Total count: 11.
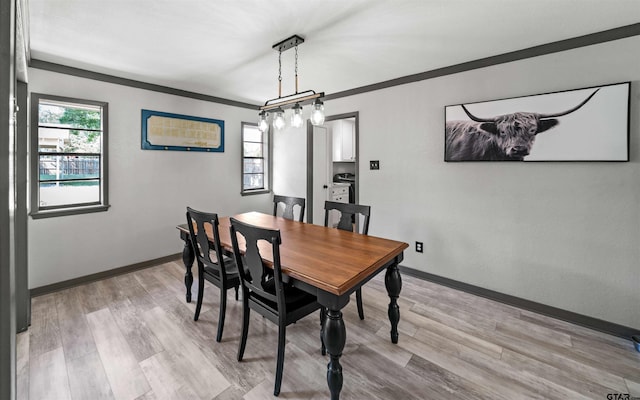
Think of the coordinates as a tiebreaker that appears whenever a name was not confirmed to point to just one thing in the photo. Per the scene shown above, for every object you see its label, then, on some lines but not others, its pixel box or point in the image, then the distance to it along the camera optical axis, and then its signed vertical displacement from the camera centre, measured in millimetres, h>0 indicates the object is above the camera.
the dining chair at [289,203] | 3124 -102
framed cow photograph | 2174 +609
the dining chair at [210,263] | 2078 -573
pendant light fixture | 2273 +793
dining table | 1482 -441
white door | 4559 +358
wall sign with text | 3541 +859
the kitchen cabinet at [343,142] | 5500 +1061
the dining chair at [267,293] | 1624 -647
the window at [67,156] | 2822 +413
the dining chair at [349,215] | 2436 -202
